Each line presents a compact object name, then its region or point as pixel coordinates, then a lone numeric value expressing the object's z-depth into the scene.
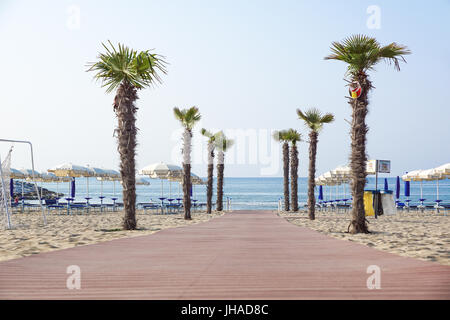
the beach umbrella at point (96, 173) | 28.34
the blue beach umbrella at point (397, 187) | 29.95
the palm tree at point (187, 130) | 21.50
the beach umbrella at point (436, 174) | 26.20
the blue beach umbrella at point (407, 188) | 29.45
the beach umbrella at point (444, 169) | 25.83
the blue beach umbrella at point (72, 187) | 30.05
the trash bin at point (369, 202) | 19.23
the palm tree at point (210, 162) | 28.35
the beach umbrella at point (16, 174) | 29.99
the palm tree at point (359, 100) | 12.33
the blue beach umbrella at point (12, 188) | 28.96
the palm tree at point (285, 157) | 29.78
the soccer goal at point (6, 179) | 13.34
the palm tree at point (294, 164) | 27.68
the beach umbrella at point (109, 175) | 30.04
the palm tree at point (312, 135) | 20.55
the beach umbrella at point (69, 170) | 26.77
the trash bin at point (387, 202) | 19.08
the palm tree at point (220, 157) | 30.70
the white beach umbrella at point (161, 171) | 26.69
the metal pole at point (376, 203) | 18.70
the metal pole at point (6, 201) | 13.17
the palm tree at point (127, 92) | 13.33
